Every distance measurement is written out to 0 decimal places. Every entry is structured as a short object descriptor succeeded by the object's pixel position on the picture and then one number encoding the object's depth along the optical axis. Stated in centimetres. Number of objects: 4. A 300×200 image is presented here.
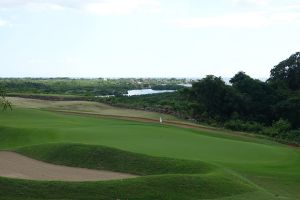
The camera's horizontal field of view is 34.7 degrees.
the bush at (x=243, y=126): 4275
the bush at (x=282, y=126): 4192
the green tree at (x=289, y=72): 6444
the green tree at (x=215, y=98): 5072
